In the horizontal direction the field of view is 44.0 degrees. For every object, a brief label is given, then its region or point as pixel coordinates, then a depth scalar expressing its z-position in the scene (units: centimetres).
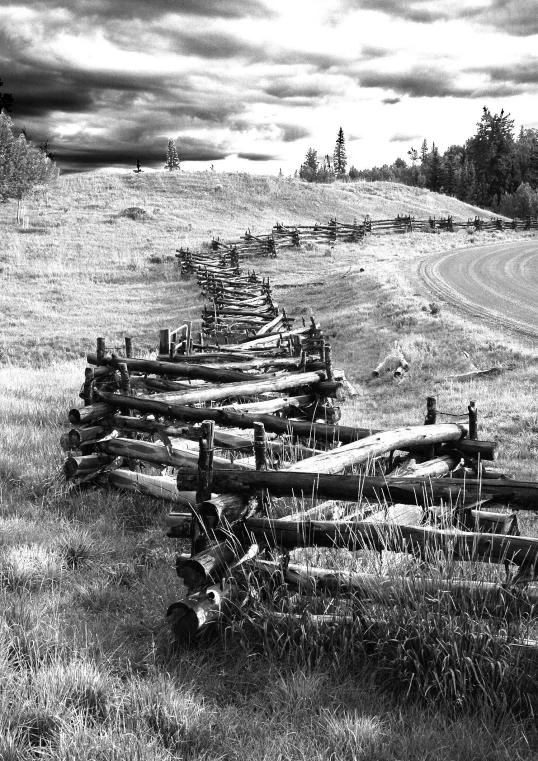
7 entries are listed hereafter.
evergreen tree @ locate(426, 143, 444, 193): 10094
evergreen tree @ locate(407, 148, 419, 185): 12019
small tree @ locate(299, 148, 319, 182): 15811
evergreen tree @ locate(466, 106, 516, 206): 9562
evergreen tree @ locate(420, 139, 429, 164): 14398
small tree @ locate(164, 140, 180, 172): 13425
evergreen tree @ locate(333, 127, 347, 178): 13688
